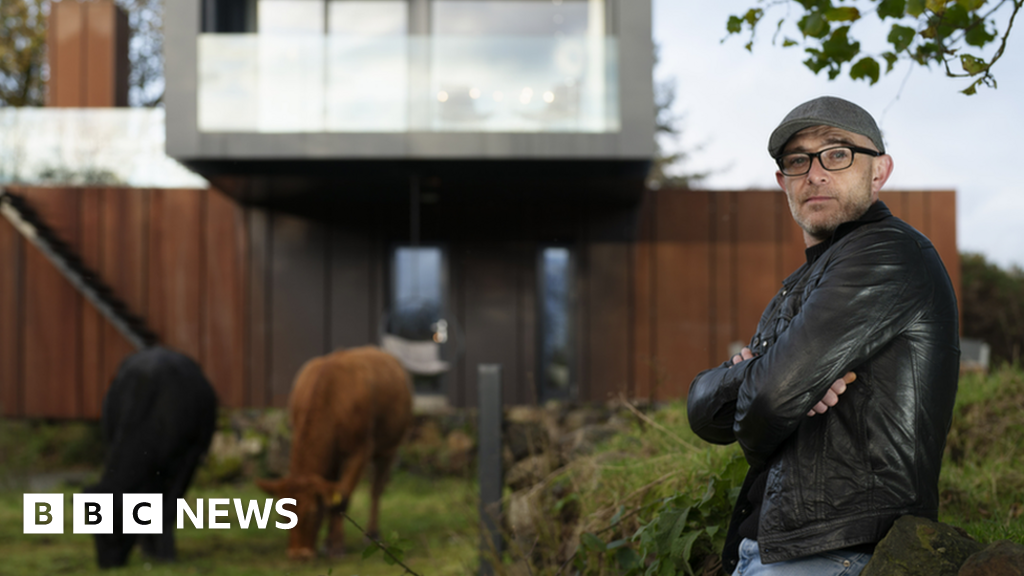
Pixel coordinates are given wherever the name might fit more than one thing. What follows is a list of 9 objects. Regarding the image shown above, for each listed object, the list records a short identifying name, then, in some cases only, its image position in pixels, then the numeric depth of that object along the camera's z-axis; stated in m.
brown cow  6.21
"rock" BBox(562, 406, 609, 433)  8.64
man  1.66
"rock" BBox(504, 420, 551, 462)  6.90
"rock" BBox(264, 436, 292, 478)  10.28
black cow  6.19
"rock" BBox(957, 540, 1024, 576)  1.73
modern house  9.05
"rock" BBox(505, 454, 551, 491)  4.34
